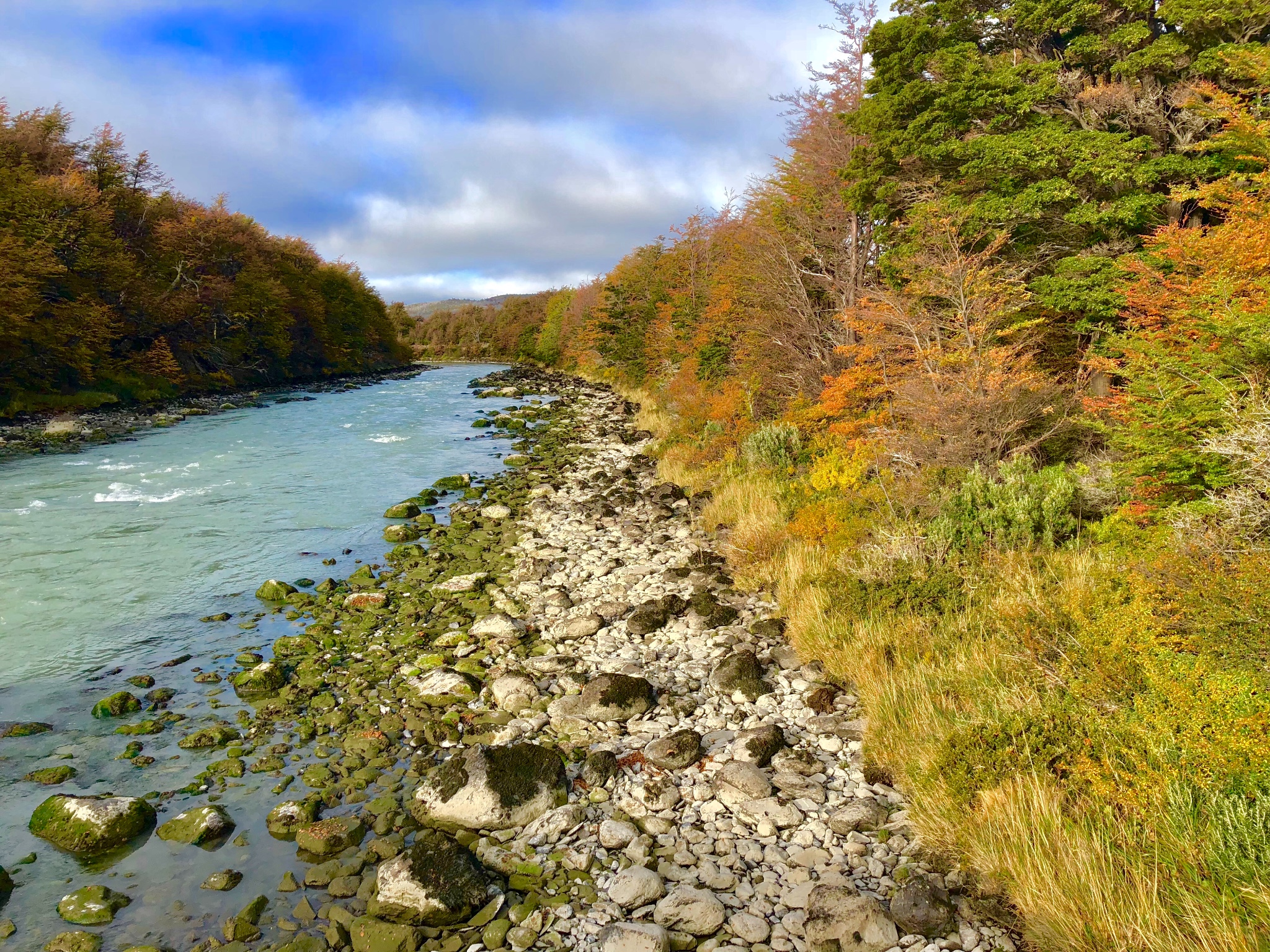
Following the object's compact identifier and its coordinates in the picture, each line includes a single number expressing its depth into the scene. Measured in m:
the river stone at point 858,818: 4.58
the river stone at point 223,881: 4.47
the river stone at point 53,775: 5.59
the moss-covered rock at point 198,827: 4.89
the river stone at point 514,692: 6.70
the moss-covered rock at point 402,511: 14.41
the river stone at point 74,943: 3.95
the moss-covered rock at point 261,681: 7.05
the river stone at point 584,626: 8.34
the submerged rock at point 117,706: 6.62
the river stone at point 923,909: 3.61
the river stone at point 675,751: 5.57
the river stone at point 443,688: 6.82
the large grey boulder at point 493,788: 5.02
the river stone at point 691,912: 3.88
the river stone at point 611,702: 6.45
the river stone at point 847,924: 3.60
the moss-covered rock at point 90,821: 4.80
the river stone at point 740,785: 5.04
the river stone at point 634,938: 3.72
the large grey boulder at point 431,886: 4.11
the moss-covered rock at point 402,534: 12.73
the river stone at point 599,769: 5.41
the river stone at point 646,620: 8.41
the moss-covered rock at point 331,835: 4.79
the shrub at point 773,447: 14.95
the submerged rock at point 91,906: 4.20
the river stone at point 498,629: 8.29
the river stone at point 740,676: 6.68
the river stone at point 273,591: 9.70
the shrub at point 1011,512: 8.00
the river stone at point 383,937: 3.92
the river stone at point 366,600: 9.41
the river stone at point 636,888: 4.14
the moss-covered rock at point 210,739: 6.09
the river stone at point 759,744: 5.49
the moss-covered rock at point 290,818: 4.98
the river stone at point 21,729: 6.29
